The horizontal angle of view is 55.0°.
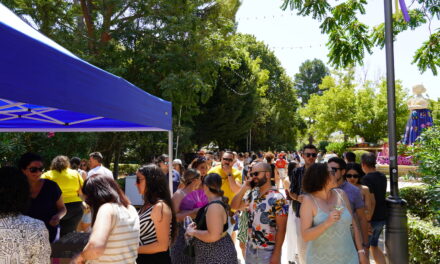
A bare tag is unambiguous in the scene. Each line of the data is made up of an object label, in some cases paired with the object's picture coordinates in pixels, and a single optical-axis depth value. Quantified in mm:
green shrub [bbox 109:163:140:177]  24194
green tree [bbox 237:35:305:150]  45562
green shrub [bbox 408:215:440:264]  5469
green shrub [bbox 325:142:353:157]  31344
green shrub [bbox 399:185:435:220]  9078
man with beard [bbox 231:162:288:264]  3910
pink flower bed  21978
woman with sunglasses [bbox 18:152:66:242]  4645
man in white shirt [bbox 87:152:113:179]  7324
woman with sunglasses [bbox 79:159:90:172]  9906
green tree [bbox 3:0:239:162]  14422
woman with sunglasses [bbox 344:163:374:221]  5318
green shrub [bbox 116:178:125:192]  16125
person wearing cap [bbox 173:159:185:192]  7530
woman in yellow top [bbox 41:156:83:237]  6309
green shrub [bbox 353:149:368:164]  23703
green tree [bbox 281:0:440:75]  8772
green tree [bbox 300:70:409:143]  30891
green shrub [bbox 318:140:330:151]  53606
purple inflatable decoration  6898
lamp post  5465
